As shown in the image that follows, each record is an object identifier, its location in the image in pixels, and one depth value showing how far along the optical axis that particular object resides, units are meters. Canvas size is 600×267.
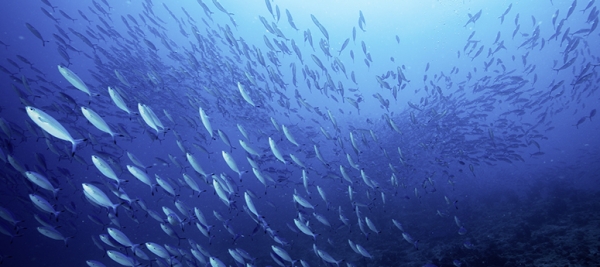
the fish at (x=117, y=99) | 3.91
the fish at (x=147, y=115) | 3.99
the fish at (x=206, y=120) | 4.62
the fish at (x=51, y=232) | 5.47
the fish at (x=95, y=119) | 3.60
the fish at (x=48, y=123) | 2.95
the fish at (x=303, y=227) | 5.69
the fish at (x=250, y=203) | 5.24
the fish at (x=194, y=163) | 5.14
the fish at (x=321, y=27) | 7.56
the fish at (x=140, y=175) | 4.59
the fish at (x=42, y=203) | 4.76
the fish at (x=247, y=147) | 5.68
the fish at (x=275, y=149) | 5.25
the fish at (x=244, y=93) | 5.52
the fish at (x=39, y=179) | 4.38
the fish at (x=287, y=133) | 5.94
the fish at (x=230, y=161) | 5.02
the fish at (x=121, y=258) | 5.00
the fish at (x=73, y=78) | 3.72
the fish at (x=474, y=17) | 11.04
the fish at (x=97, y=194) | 3.95
